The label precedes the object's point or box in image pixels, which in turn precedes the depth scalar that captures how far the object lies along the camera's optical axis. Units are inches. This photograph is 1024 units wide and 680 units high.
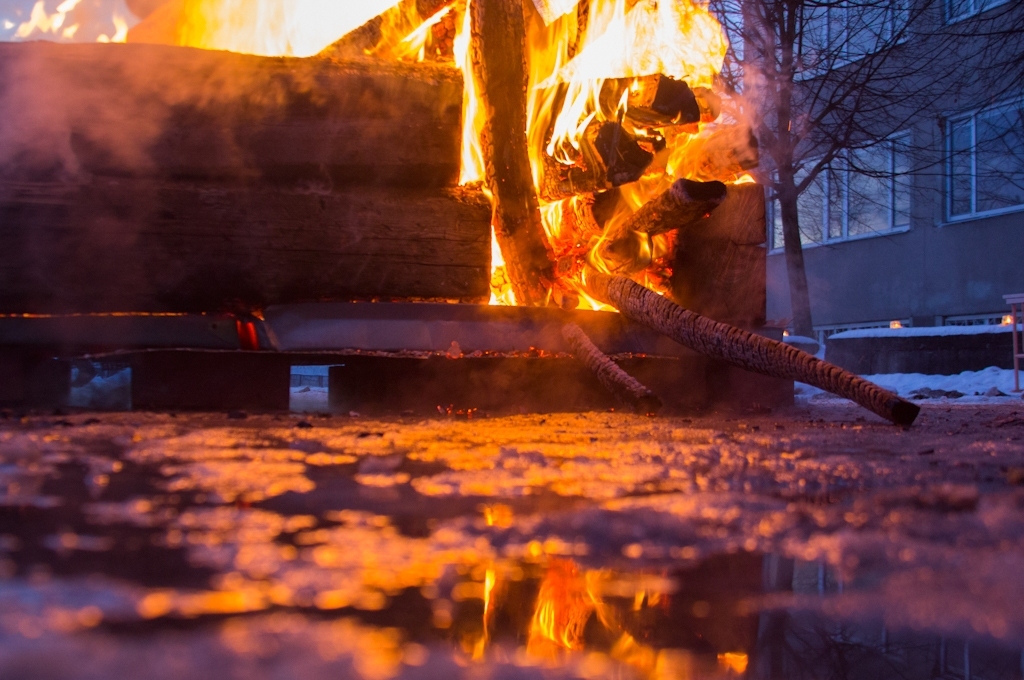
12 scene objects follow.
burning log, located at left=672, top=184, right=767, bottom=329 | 150.5
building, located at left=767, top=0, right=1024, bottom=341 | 468.4
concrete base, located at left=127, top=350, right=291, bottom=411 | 111.6
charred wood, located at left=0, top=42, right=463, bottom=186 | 120.3
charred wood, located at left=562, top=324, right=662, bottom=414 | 111.1
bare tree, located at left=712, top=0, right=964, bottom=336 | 370.9
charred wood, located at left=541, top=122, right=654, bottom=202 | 136.6
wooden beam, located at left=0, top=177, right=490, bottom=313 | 120.6
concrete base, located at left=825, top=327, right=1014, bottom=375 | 373.4
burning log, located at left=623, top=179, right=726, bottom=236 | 124.1
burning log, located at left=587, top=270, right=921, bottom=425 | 98.4
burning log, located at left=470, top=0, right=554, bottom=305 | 141.3
